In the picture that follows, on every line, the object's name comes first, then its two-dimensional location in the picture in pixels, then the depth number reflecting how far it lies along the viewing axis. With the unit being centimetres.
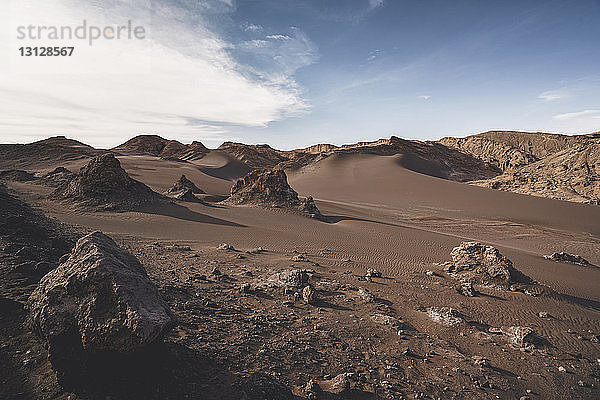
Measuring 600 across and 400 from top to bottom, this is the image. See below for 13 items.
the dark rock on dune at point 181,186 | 1491
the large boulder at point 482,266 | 561
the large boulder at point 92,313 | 218
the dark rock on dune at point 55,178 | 1442
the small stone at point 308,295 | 447
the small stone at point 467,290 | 518
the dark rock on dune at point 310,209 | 1259
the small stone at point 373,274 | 585
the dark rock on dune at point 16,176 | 1620
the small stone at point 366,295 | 476
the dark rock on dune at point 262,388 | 256
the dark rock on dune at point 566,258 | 828
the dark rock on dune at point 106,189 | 1063
